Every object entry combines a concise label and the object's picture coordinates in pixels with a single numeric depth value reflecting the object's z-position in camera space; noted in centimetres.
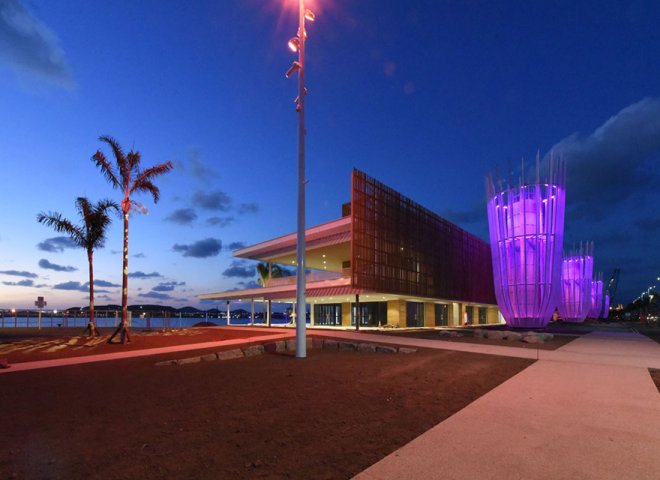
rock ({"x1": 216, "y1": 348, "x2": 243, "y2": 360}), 1377
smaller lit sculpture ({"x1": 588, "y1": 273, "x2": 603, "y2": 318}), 9644
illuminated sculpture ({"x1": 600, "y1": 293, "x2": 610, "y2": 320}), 11794
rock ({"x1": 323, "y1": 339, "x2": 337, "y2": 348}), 1776
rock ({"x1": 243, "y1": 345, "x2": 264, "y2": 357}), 1471
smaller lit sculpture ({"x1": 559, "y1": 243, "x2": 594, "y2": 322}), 7806
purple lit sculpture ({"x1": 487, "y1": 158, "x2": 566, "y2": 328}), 3556
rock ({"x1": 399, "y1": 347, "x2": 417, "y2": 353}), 1563
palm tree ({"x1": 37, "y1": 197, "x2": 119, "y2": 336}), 2247
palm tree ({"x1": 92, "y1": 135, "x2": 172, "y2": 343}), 1873
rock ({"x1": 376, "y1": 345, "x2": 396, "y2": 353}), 1555
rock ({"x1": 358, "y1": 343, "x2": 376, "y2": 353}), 1605
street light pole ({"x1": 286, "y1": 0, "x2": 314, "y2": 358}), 1375
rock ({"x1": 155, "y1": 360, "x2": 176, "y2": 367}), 1214
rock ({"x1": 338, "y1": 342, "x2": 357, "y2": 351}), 1684
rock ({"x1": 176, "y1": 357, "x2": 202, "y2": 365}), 1245
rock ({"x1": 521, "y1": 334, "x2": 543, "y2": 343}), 2041
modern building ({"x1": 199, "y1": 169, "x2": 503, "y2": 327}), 3256
